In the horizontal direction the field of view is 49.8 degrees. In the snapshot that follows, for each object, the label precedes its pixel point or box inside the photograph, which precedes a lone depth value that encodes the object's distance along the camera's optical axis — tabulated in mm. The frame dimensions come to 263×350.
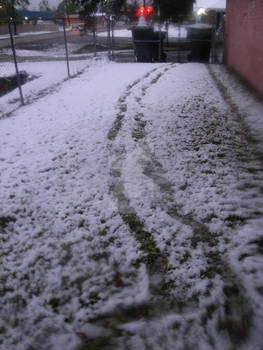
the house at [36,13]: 59144
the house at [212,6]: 13690
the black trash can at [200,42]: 13531
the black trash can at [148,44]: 13141
